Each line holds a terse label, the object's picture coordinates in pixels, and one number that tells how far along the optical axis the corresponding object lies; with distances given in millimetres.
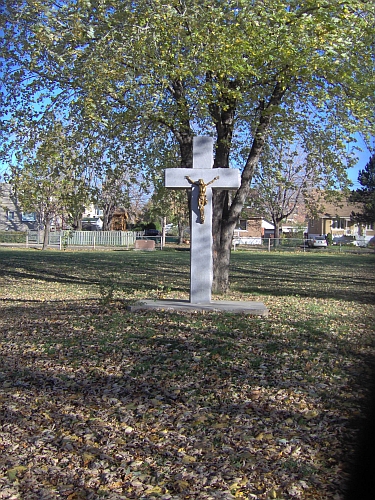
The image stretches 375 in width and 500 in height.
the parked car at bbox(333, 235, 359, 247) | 35819
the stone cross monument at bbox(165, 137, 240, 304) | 9883
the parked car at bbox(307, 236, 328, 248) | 47531
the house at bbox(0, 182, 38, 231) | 58716
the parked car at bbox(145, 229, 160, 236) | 59844
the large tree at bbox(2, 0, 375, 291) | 9578
